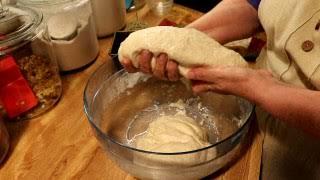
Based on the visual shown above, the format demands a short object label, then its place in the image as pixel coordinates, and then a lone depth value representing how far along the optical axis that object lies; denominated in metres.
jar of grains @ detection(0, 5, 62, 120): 0.83
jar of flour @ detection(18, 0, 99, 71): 0.95
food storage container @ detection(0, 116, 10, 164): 0.78
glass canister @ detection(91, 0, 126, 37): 1.12
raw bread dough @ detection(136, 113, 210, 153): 0.76
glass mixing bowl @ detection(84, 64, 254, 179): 0.68
